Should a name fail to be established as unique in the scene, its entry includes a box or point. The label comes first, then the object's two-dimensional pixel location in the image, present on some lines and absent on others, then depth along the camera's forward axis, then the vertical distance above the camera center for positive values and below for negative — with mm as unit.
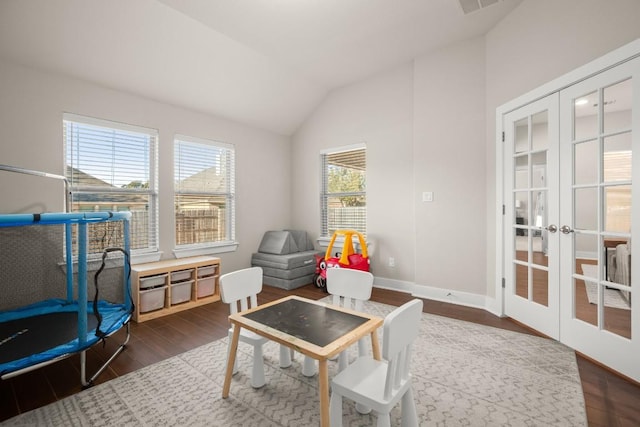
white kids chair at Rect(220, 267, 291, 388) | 1929 -573
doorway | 2051 -24
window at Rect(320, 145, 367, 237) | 4746 +390
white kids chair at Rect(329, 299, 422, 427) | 1201 -820
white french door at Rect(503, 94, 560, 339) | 2607 -29
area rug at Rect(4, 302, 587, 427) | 1663 -1174
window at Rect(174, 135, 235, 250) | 4105 +314
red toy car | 3992 -645
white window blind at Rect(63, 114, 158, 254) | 3203 +463
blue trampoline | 1811 -879
